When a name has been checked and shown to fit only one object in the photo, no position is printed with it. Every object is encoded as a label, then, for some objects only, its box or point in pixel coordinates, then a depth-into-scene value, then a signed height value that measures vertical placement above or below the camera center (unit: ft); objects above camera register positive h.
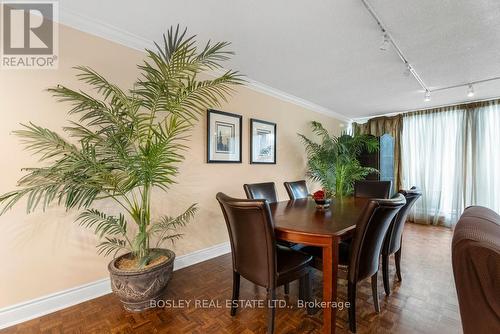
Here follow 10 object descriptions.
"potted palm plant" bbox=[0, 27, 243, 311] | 5.19 +0.21
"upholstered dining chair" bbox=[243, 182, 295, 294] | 6.87 -0.90
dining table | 4.40 -1.38
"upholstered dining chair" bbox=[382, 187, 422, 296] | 6.35 -2.01
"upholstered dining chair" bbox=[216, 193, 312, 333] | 4.46 -1.91
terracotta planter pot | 5.34 -3.00
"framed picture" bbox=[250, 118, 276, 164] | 10.64 +1.28
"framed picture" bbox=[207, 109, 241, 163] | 8.94 +1.28
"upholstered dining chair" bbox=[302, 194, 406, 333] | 4.64 -1.68
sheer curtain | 12.49 +0.64
